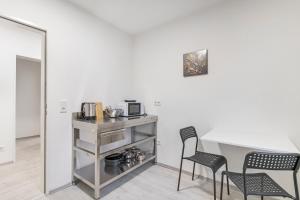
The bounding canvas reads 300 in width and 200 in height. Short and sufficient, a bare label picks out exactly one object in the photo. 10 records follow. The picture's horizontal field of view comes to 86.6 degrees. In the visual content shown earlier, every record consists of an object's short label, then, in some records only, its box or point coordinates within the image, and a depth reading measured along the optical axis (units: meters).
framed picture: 2.39
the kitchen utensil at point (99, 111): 2.34
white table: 1.48
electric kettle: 2.25
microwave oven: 2.77
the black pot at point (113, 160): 2.46
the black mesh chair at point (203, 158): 1.89
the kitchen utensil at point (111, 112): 2.62
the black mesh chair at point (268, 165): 1.22
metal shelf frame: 1.92
